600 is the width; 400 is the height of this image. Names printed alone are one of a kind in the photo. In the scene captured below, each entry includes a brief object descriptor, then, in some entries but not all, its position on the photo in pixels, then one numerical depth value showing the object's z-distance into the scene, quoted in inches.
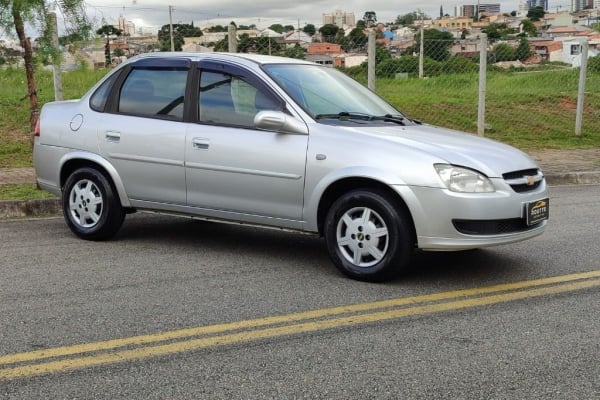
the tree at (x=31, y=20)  360.8
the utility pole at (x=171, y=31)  500.9
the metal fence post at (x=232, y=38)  481.4
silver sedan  224.5
